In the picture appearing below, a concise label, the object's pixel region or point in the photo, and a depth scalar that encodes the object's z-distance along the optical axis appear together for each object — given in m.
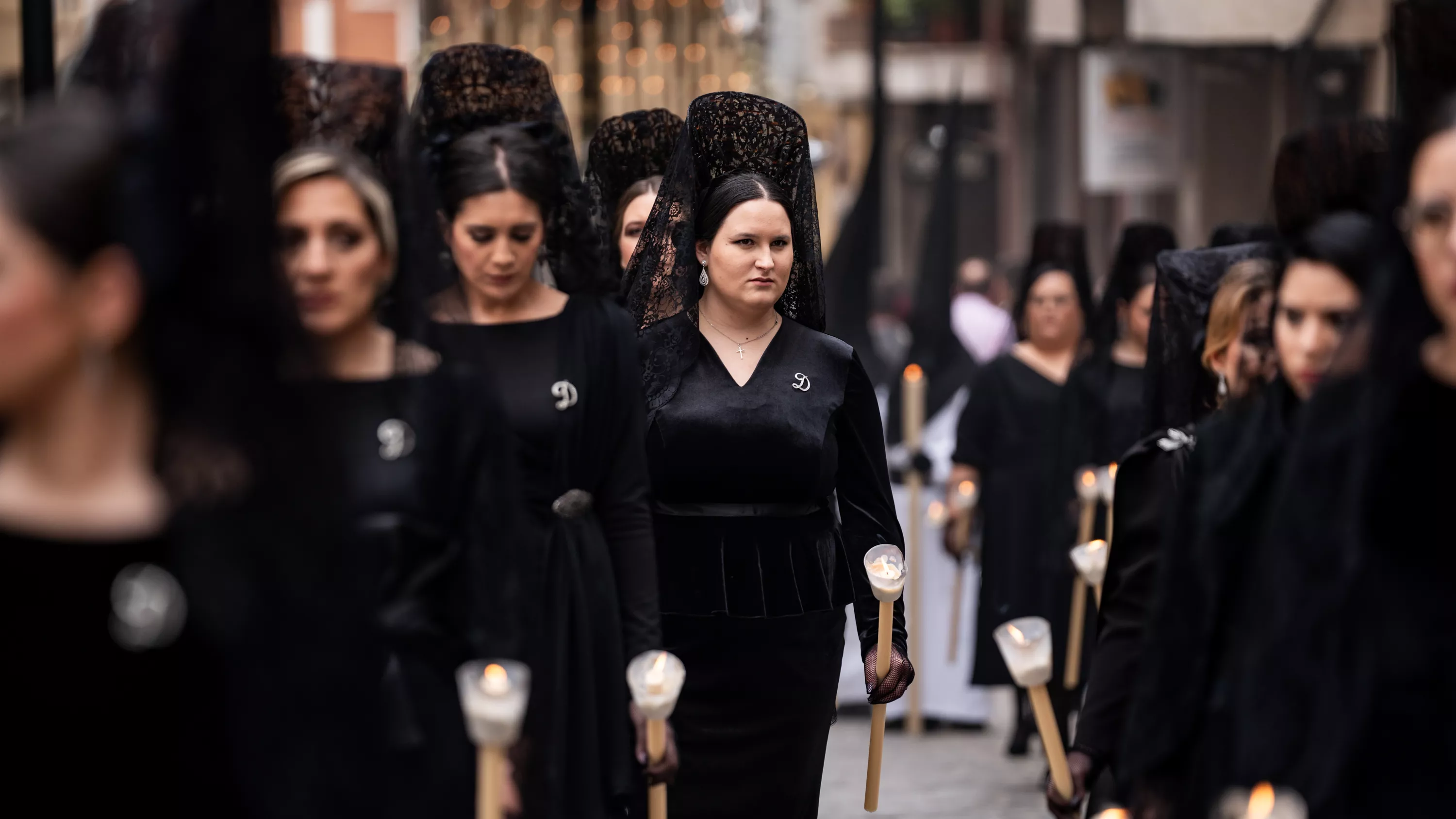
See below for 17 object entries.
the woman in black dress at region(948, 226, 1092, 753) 19.77
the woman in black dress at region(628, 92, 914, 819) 11.20
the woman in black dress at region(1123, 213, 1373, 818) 7.50
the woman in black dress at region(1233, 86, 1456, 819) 6.19
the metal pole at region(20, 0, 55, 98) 9.73
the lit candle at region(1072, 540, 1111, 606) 11.47
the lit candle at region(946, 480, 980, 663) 20.34
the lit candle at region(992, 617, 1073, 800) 8.99
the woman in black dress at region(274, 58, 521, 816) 7.15
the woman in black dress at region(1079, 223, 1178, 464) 18.03
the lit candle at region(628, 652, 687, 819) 8.99
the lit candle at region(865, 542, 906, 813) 10.91
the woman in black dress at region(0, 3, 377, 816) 5.27
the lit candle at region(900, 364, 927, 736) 20.75
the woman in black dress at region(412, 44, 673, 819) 9.88
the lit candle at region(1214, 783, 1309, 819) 6.30
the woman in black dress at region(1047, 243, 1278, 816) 9.18
